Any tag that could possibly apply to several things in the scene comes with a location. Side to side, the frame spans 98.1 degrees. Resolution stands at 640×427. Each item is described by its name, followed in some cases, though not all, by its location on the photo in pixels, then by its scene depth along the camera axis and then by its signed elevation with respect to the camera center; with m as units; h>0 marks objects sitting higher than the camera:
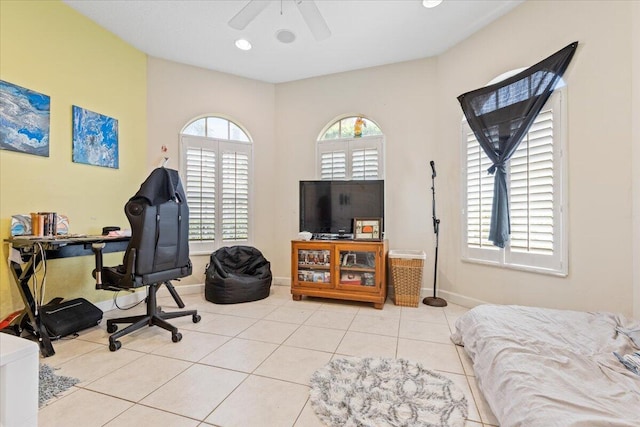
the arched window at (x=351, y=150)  3.64 +0.86
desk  2.04 -0.40
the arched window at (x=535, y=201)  2.35 +0.12
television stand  3.08 -0.66
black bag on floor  2.16 -0.85
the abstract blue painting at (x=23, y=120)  2.22 +0.78
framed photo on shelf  3.24 -0.18
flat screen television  3.32 +0.11
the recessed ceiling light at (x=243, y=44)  3.12 +1.93
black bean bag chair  3.19 -0.76
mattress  1.08 -0.75
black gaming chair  2.08 -0.28
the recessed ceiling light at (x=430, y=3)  2.50 +1.92
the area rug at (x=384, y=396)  1.34 -0.99
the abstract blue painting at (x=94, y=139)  2.72 +0.77
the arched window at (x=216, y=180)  3.63 +0.45
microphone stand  3.12 -0.59
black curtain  2.36 +0.97
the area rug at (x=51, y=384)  1.52 -1.00
